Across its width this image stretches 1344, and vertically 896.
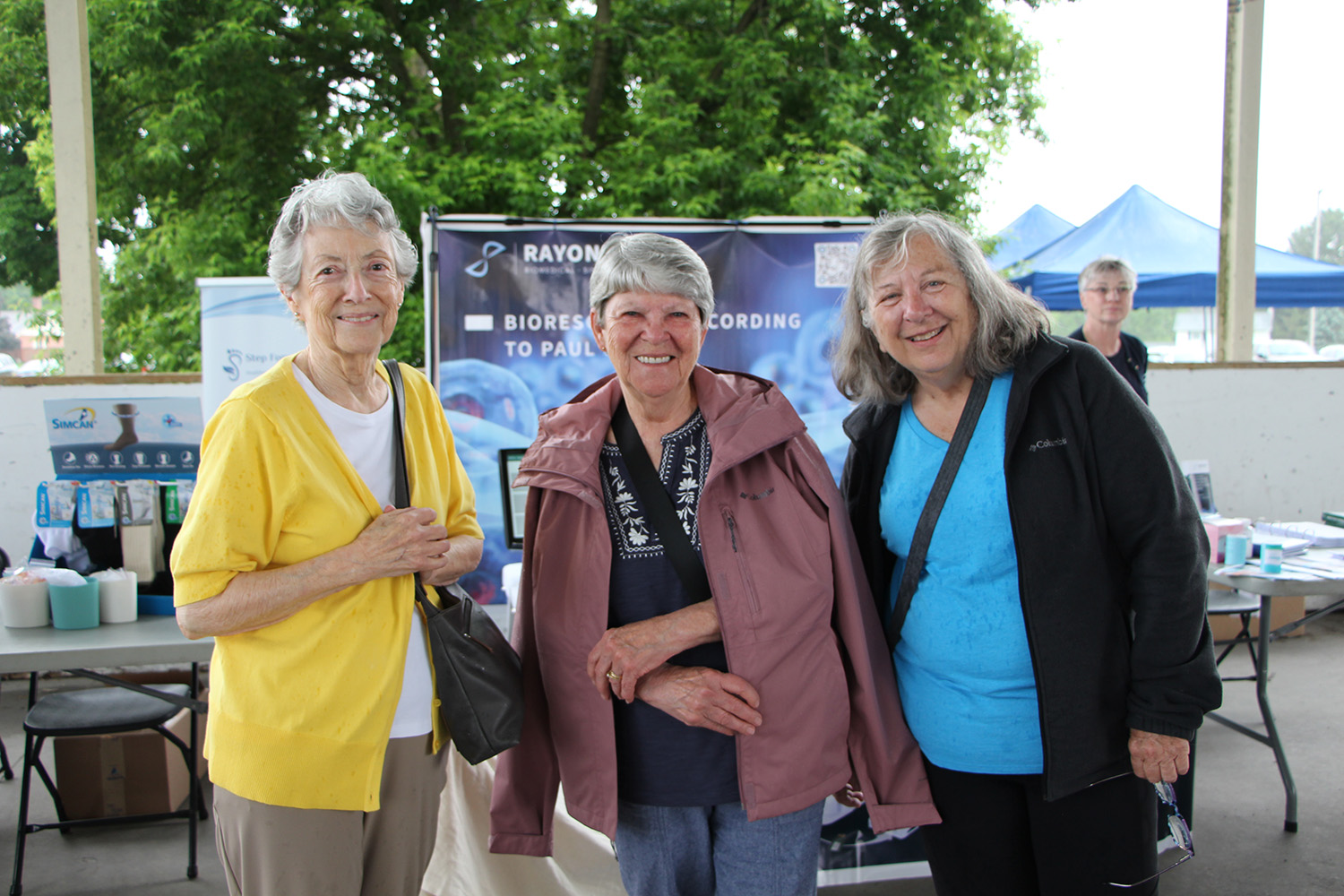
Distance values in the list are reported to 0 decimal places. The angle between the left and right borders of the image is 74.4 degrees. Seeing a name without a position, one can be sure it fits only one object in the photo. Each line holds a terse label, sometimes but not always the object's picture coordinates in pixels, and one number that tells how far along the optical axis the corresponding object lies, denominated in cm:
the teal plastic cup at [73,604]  258
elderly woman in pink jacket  138
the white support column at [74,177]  529
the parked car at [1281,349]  1209
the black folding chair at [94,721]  275
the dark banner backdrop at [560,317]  402
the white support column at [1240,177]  639
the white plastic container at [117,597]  264
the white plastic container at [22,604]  255
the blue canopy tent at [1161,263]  776
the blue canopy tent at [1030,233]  920
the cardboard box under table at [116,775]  324
